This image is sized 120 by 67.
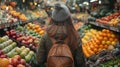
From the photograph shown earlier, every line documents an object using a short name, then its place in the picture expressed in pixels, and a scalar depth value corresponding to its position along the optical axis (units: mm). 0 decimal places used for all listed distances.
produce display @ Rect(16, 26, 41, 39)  9930
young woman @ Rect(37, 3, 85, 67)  4168
